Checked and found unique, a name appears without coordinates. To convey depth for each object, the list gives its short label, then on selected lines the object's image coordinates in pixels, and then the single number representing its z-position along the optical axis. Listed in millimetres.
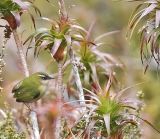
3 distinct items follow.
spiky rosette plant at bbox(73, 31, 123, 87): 8398
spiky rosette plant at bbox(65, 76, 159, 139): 6551
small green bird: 7516
